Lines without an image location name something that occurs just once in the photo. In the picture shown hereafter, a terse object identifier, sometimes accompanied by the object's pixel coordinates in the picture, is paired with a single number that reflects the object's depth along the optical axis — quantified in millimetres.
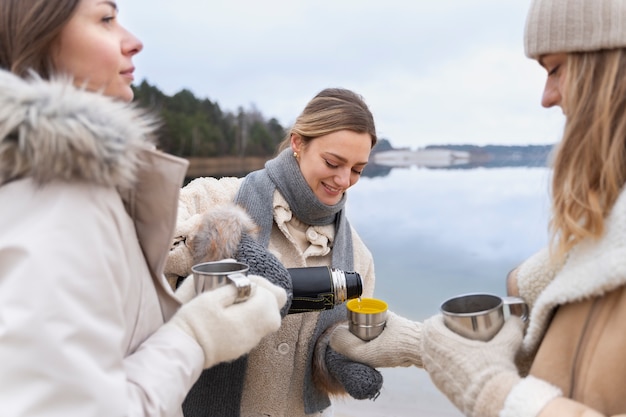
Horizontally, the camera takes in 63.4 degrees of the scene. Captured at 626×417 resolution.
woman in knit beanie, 791
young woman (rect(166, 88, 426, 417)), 1557
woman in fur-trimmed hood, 660
